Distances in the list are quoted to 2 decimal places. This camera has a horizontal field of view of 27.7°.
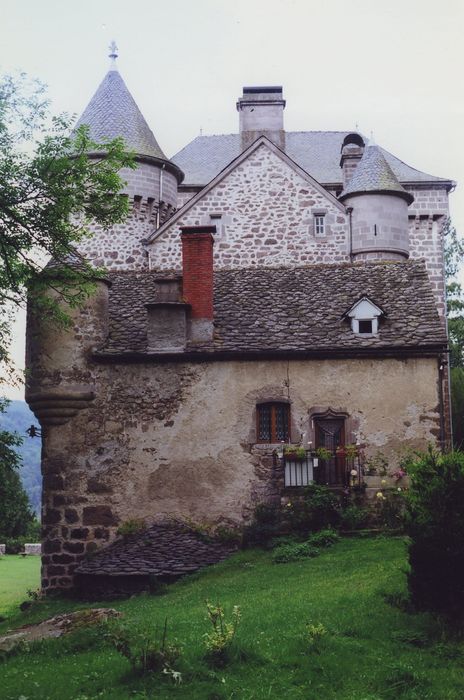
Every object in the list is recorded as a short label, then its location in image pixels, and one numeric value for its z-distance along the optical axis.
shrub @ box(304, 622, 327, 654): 11.34
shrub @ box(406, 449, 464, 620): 12.32
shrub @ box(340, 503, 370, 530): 19.61
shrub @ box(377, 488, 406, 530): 19.75
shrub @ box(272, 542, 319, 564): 17.95
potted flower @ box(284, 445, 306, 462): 20.09
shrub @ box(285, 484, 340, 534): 19.78
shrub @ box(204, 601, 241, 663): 10.95
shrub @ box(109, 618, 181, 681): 10.57
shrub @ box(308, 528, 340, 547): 18.70
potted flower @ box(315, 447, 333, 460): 20.08
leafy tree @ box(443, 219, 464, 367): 41.19
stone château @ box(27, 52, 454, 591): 20.34
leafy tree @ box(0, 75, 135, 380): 17.73
